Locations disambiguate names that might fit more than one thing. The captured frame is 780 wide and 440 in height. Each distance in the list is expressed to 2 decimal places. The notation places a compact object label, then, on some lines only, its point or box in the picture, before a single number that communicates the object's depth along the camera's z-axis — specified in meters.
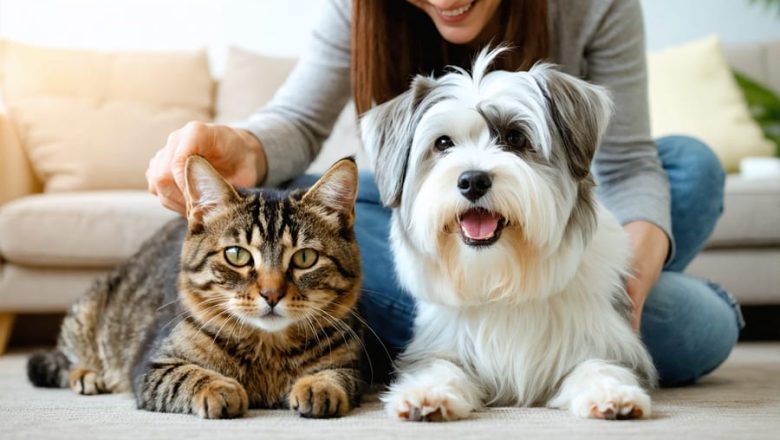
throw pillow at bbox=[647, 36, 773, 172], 3.98
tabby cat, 1.68
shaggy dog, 1.62
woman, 2.10
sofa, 3.23
